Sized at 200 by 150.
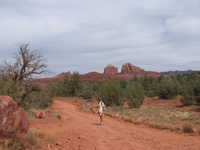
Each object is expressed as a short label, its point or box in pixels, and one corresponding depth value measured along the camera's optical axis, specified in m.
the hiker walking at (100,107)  17.11
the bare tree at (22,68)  22.94
